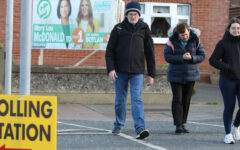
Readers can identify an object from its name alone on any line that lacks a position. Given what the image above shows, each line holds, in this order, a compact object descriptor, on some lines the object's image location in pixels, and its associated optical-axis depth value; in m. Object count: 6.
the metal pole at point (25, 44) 7.51
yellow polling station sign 7.66
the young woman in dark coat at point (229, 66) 13.38
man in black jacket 13.91
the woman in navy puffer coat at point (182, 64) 14.99
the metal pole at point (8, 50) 9.92
